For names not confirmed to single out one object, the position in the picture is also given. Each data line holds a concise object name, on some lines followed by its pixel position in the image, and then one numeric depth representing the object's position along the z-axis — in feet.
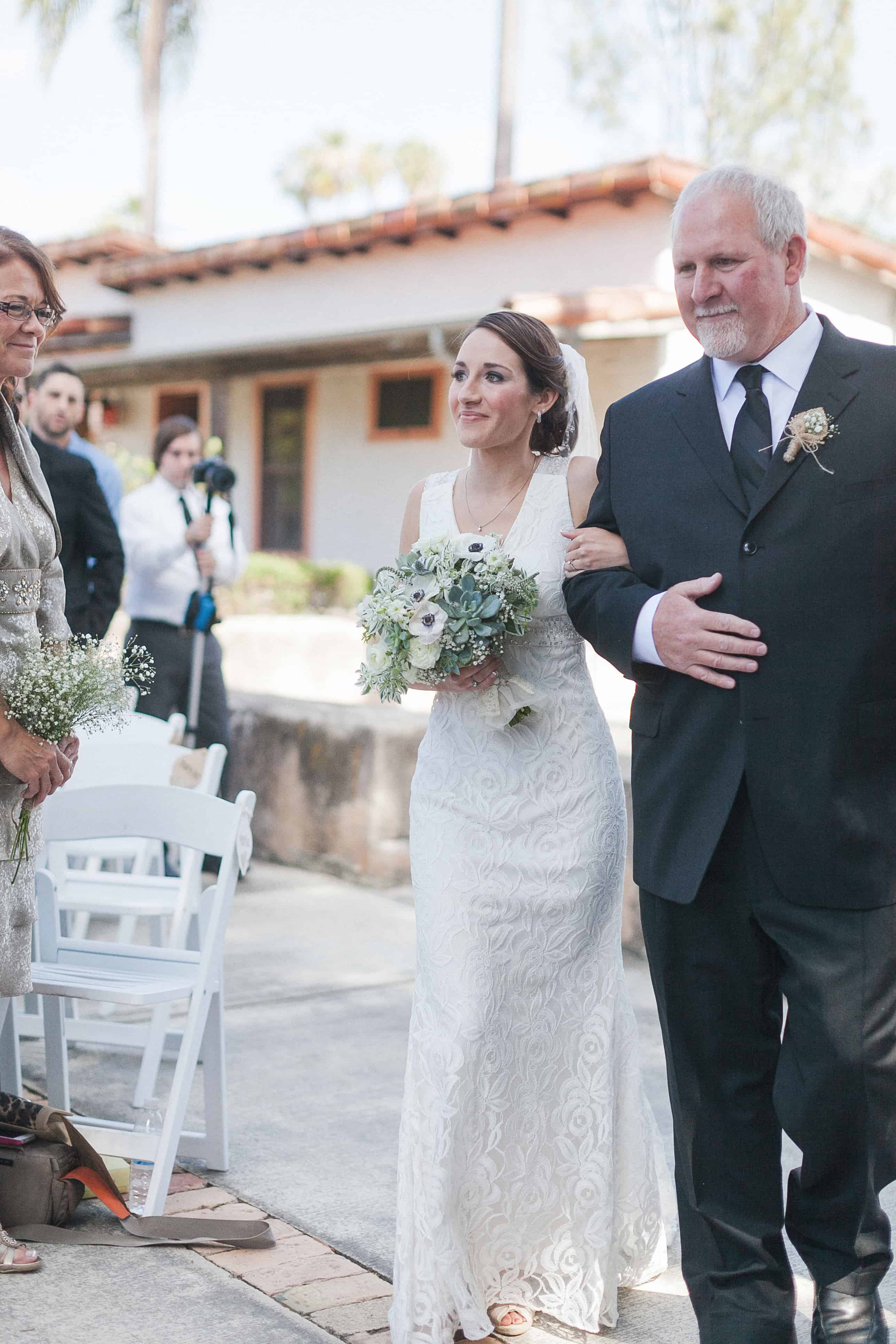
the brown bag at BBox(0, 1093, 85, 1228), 11.23
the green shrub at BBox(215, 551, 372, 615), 50.37
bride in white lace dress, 10.11
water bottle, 11.82
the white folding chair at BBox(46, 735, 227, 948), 15.69
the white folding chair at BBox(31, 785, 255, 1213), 12.01
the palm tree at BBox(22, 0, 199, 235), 90.22
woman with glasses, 10.59
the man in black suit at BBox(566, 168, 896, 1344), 8.31
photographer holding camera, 23.22
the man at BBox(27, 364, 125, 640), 19.40
